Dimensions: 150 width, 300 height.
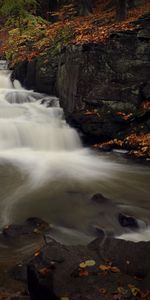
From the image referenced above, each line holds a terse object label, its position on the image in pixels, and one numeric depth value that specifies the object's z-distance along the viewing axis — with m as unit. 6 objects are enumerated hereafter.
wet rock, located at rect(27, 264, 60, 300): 4.53
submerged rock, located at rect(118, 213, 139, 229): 7.33
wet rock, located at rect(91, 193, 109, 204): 8.56
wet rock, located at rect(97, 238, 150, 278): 4.93
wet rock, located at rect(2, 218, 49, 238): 6.92
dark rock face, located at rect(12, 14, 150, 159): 12.36
